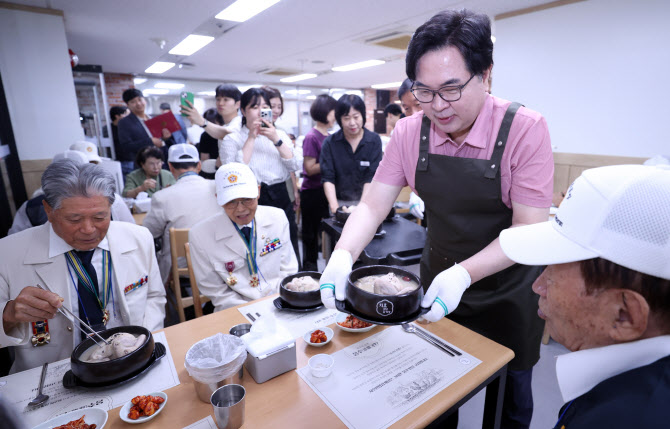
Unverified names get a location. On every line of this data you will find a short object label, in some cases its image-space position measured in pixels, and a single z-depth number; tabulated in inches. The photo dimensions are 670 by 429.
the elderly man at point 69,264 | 56.0
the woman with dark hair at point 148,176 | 149.6
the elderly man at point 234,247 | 75.3
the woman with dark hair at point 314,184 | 151.6
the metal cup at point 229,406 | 34.6
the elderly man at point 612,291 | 23.3
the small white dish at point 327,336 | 49.4
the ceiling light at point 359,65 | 311.0
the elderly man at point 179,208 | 104.7
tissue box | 42.6
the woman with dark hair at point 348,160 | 130.9
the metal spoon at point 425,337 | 48.4
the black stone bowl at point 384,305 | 39.8
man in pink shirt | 47.7
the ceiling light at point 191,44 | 225.1
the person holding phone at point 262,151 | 123.0
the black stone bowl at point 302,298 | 58.6
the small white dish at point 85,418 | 36.0
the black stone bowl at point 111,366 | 40.9
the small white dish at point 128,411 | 36.8
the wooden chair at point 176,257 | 81.5
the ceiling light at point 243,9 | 165.3
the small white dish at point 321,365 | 43.5
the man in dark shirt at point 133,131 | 207.6
